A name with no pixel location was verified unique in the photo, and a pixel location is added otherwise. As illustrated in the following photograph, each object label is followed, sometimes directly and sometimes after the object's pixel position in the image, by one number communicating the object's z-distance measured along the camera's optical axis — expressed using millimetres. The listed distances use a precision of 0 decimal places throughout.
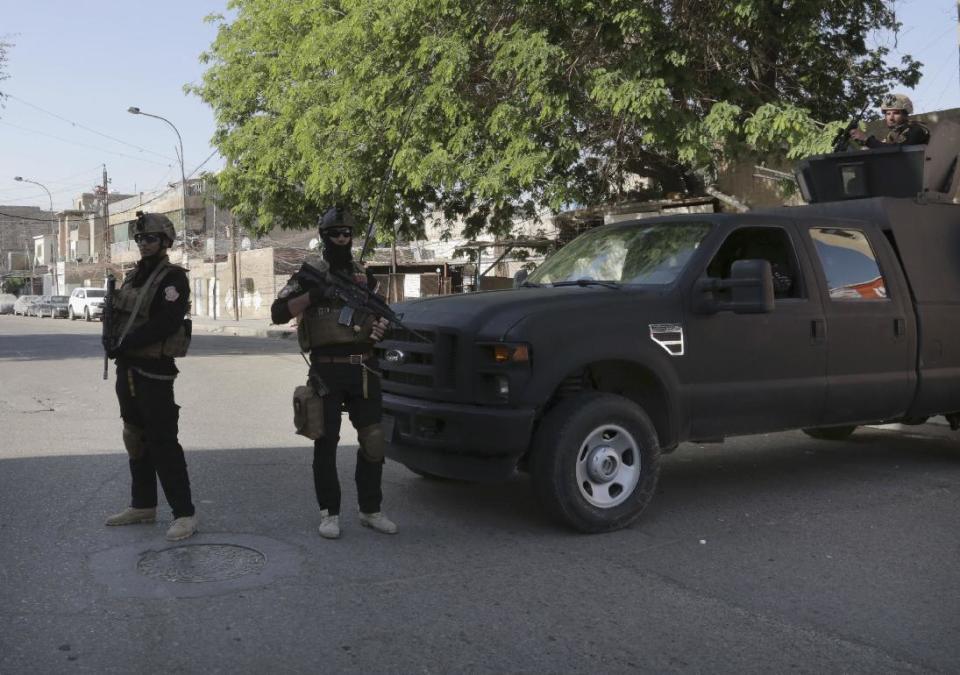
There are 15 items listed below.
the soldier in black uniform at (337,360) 5203
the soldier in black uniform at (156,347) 5301
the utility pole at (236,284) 41469
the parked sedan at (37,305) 56094
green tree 14672
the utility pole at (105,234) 69125
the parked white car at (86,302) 46719
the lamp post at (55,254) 90812
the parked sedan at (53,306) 53094
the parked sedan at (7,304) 69625
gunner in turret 7988
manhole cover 4664
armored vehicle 5395
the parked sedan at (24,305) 60072
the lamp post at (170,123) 39072
